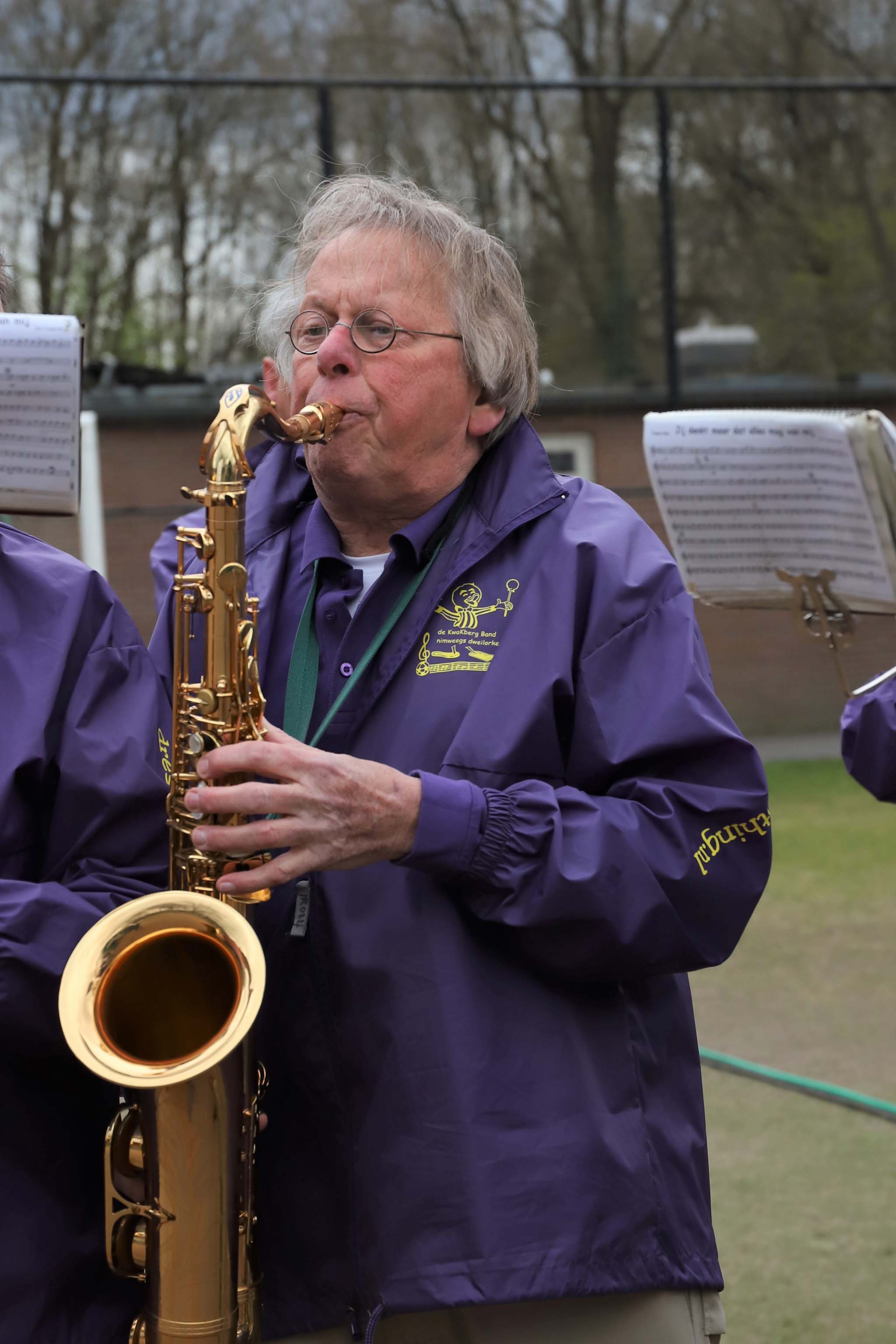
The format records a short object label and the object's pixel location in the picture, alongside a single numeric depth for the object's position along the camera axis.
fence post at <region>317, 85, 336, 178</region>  19.31
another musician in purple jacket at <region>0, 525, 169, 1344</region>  3.46
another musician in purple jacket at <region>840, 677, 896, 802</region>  5.10
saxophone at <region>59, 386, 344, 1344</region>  3.50
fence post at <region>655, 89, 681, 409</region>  20.97
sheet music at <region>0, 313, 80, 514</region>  3.72
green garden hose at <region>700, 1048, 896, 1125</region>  8.46
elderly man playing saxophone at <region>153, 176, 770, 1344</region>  3.45
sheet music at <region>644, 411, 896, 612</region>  4.48
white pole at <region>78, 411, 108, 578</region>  12.53
